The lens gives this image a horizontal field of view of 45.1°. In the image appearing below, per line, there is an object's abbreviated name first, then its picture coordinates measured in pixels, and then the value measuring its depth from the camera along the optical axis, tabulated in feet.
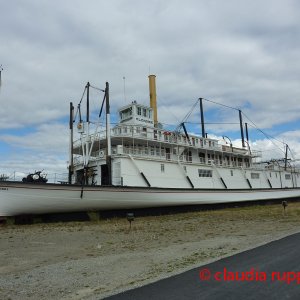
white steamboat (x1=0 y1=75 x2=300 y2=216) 70.49
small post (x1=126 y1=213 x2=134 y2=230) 55.98
